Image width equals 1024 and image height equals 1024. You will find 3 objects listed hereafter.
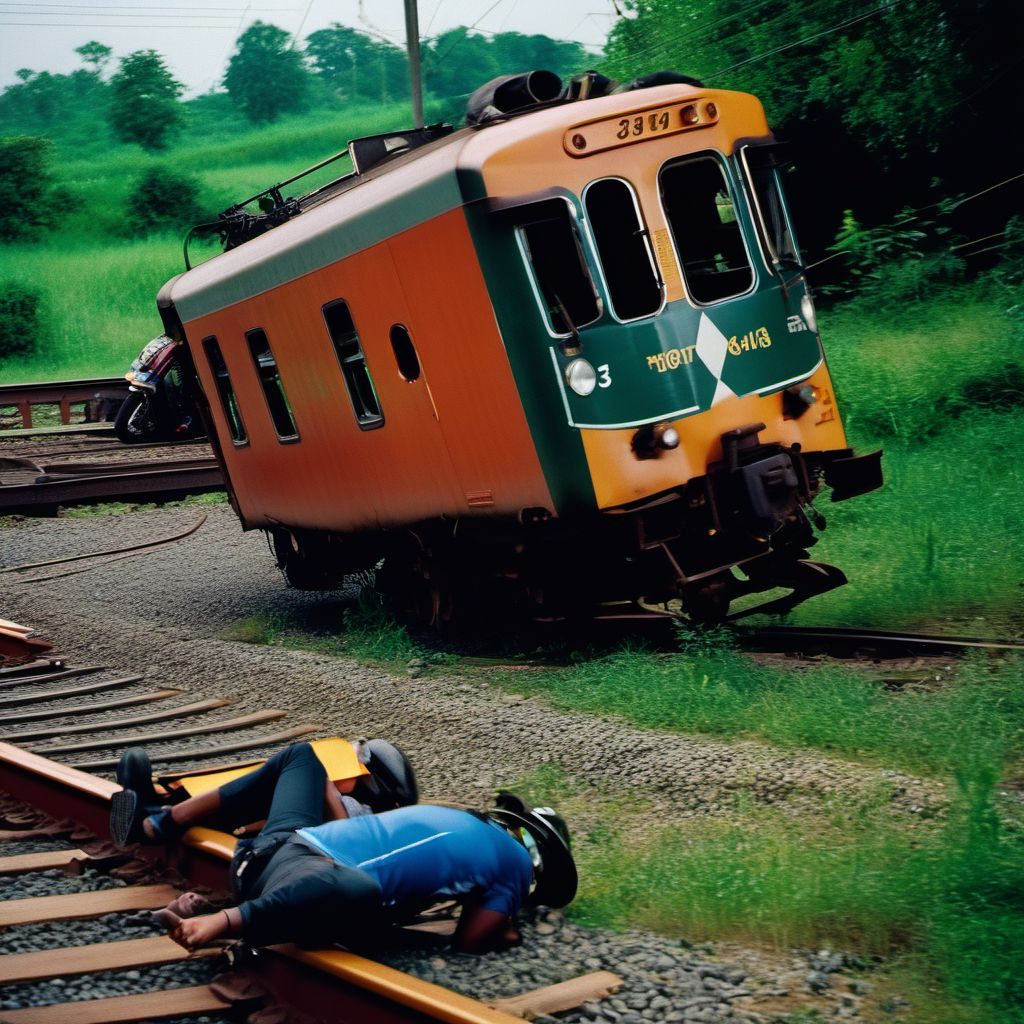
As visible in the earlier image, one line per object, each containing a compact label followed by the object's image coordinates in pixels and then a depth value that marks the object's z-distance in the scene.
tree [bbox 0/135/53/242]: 56.94
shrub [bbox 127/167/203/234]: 58.62
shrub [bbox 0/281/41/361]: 43.59
